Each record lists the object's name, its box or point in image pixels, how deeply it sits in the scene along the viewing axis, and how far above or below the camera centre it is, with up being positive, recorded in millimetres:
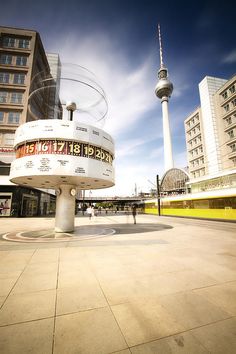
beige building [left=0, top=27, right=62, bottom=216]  32312 +23842
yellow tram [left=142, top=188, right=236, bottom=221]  21484 +48
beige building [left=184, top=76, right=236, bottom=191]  42406 +20309
